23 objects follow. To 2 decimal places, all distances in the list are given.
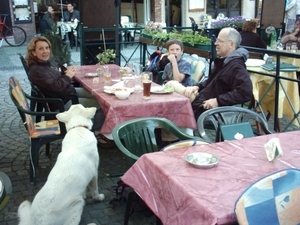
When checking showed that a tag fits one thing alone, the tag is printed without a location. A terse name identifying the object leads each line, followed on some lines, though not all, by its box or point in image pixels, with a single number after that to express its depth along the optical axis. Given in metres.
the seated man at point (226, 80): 3.83
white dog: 2.53
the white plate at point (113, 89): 3.89
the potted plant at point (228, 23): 10.17
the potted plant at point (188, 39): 5.85
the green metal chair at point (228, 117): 3.16
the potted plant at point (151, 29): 7.64
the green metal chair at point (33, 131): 3.67
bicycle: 14.84
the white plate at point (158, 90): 3.89
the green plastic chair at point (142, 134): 2.86
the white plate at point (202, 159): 2.06
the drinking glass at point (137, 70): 4.58
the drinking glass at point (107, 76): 4.52
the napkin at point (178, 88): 4.36
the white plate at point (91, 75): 4.90
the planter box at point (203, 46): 5.73
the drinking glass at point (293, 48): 6.17
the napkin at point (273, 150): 2.16
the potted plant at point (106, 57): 6.31
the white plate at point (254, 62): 5.28
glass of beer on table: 3.59
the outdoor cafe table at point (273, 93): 5.07
